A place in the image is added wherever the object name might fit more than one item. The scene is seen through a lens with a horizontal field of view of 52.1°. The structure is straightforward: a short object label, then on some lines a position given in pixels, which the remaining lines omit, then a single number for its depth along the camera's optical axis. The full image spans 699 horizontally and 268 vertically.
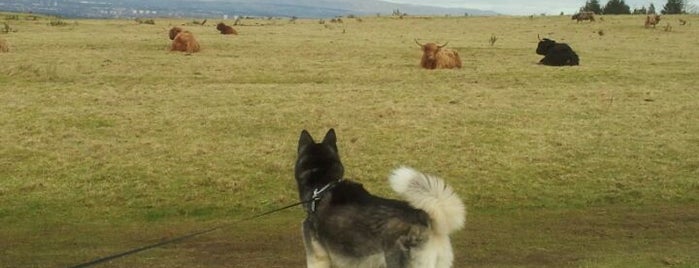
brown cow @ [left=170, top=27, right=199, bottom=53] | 31.09
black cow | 28.02
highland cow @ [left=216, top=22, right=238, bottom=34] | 43.69
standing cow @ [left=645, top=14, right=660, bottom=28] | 50.66
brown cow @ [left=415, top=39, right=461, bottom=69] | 26.53
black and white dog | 5.19
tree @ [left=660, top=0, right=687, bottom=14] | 90.00
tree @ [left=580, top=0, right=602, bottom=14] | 88.44
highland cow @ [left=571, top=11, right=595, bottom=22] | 58.36
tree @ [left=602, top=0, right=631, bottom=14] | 86.06
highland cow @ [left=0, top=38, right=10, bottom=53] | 27.87
